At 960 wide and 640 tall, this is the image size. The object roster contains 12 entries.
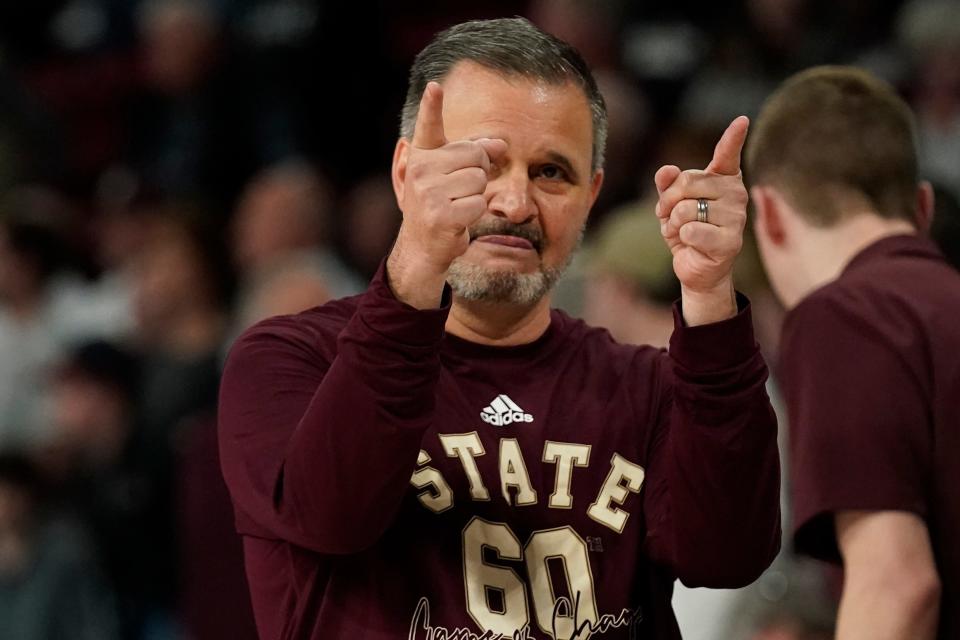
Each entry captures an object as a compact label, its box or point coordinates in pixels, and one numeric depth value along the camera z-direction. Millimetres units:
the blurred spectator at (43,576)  12148
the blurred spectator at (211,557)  10891
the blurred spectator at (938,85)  13227
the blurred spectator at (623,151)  13648
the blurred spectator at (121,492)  12570
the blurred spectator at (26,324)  14164
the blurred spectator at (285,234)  13750
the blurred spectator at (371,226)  14383
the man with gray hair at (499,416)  4672
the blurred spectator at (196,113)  16781
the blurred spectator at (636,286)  9242
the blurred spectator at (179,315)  12734
